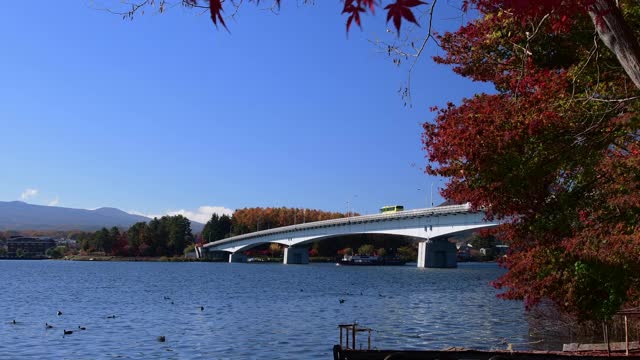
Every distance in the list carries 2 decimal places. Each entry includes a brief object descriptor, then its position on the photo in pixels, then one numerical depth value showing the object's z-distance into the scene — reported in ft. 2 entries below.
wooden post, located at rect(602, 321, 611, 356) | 65.36
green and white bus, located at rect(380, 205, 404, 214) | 445.78
